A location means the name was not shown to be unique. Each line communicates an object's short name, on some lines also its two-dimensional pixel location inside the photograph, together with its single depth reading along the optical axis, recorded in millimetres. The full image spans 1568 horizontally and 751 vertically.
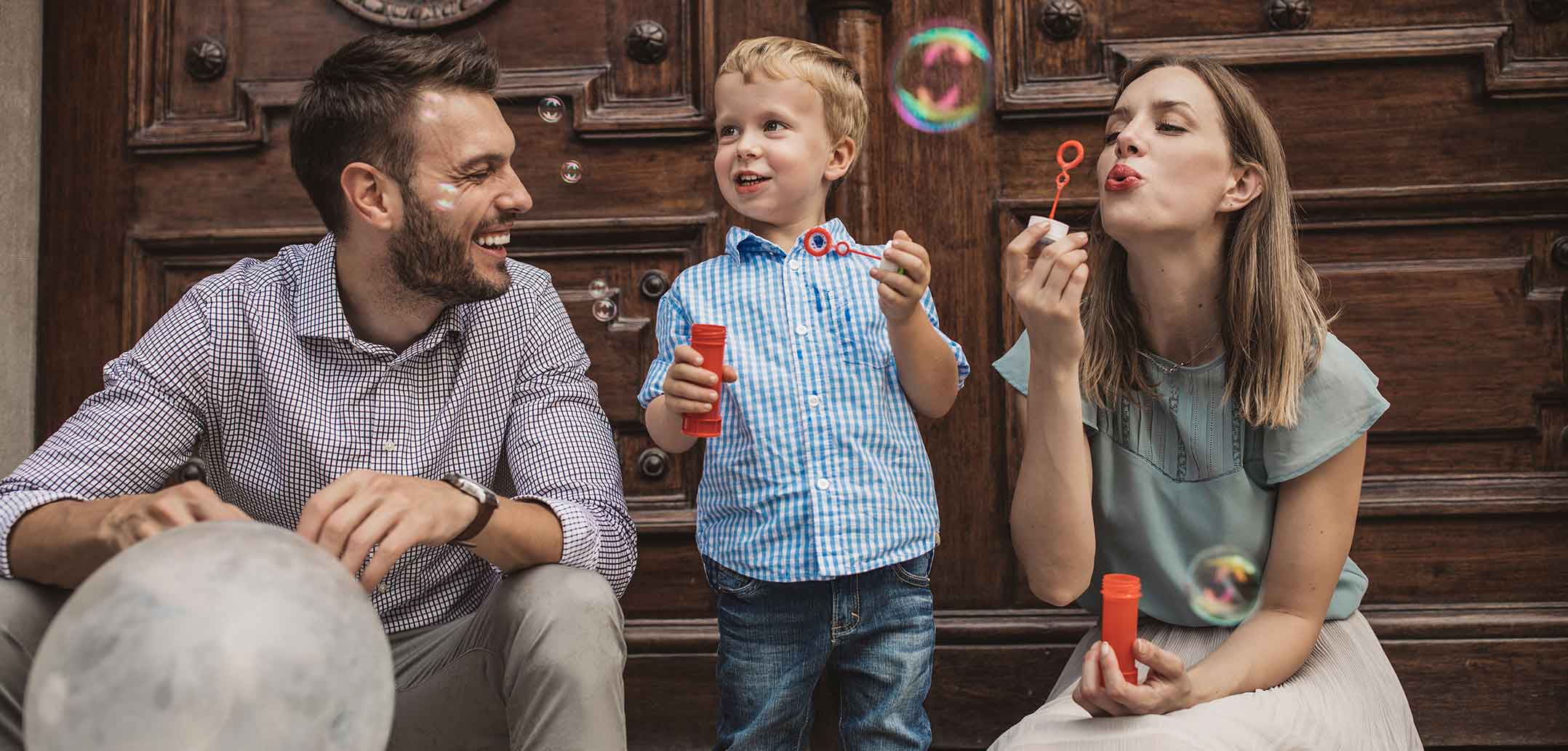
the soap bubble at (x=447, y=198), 1862
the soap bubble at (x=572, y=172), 2215
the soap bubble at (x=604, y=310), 2139
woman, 1649
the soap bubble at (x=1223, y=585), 1734
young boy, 1845
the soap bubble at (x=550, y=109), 2232
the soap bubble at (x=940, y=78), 2381
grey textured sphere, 1090
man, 1584
